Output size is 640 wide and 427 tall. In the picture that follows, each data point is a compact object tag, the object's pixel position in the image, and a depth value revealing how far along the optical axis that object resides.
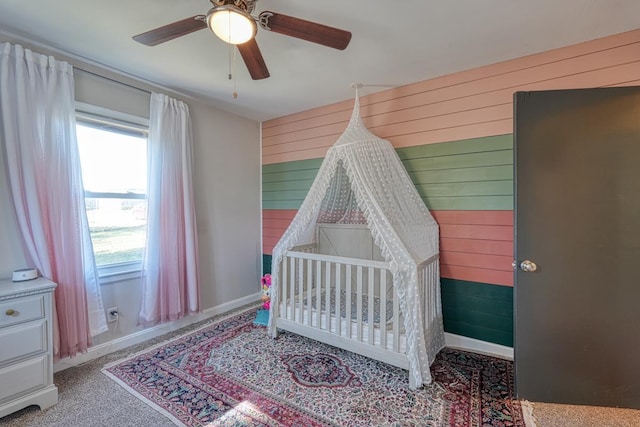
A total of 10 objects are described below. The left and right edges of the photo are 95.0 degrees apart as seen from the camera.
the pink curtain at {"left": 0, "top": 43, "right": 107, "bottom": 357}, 2.04
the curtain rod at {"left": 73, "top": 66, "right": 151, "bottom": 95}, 2.44
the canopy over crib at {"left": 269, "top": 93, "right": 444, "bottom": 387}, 2.10
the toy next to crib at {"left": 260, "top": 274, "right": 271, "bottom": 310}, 3.41
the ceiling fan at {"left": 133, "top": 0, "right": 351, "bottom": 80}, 1.41
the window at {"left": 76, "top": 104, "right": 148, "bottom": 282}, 2.55
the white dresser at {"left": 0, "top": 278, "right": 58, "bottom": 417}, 1.76
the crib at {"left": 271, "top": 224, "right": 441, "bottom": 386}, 2.22
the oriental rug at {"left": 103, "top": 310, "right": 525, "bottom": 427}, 1.82
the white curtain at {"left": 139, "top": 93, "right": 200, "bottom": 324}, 2.80
